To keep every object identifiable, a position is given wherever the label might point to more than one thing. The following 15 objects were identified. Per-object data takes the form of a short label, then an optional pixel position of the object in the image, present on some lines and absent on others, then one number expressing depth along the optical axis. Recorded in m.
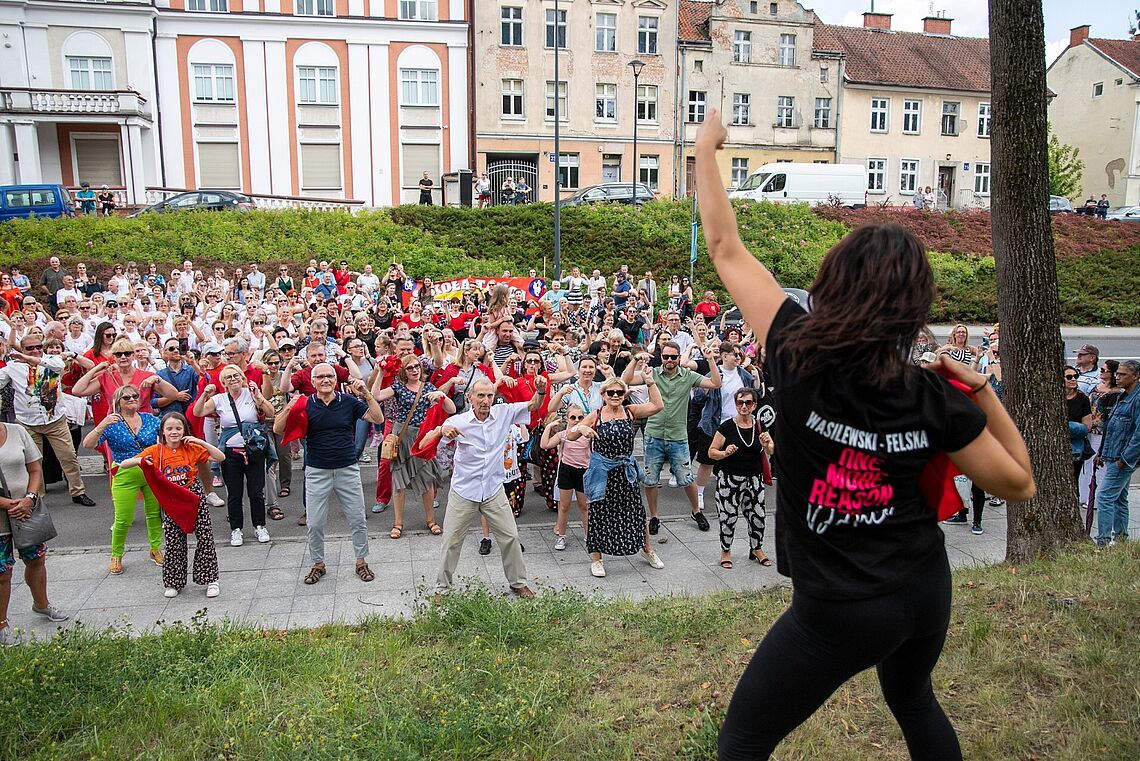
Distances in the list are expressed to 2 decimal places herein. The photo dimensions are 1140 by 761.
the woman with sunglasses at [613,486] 7.93
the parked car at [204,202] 29.31
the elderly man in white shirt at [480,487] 7.00
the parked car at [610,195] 33.56
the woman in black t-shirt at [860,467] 2.10
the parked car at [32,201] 27.25
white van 36.00
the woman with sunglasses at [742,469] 8.25
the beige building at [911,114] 48.03
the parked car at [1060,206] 39.69
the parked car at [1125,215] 38.53
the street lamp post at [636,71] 32.93
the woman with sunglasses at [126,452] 7.71
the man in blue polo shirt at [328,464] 7.56
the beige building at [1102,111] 51.12
